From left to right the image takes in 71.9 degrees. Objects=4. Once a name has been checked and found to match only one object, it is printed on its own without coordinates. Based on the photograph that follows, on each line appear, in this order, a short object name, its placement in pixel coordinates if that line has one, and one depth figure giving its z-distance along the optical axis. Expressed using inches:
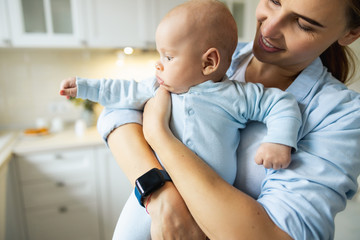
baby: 27.0
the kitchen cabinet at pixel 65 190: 74.1
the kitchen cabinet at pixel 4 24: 72.6
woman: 22.4
